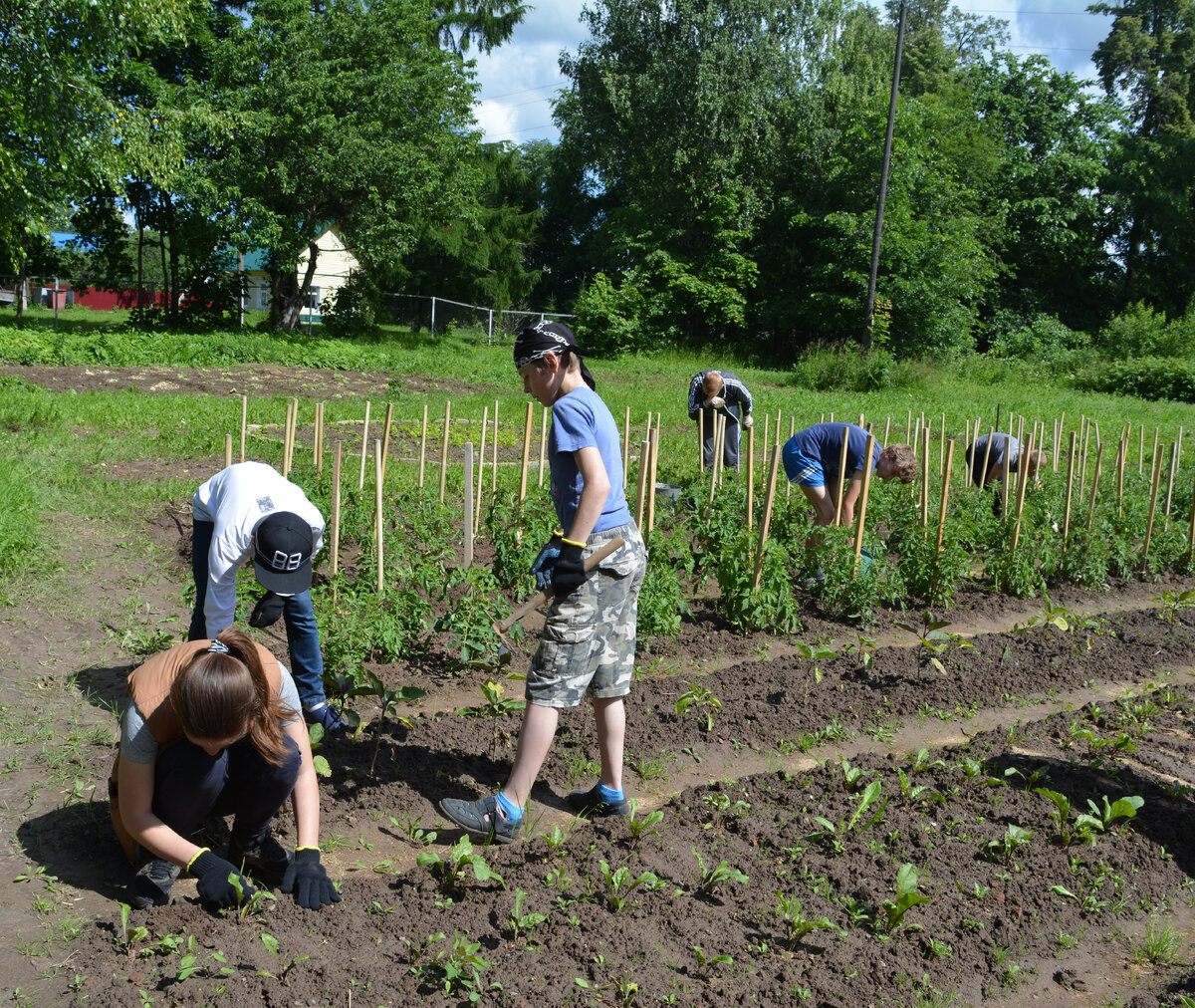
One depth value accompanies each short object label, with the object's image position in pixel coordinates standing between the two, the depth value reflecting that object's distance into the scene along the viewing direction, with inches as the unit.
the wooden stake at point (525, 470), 222.8
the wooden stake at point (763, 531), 211.5
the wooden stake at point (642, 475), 209.0
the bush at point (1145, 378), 935.7
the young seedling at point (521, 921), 109.0
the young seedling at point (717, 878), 119.2
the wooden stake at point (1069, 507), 271.0
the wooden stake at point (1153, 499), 286.8
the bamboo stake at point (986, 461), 297.0
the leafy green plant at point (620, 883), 115.7
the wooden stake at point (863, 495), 224.8
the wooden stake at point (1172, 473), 304.0
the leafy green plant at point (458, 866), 111.3
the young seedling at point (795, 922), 110.7
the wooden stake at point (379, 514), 184.9
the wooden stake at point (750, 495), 218.7
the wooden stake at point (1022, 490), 259.8
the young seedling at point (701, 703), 168.2
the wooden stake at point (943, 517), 240.8
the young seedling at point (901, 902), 112.0
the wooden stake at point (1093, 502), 283.0
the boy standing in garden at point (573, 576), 119.5
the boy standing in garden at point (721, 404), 306.5
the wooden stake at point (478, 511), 251.1
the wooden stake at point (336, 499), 189.0
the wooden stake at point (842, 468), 237.6
